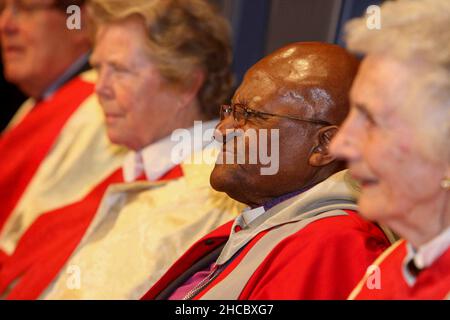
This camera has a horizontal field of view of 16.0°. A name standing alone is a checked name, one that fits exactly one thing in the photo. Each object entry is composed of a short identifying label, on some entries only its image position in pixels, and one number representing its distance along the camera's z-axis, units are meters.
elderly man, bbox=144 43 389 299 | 1.99
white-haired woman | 1.77
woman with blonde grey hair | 2.50
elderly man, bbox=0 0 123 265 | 2.95
